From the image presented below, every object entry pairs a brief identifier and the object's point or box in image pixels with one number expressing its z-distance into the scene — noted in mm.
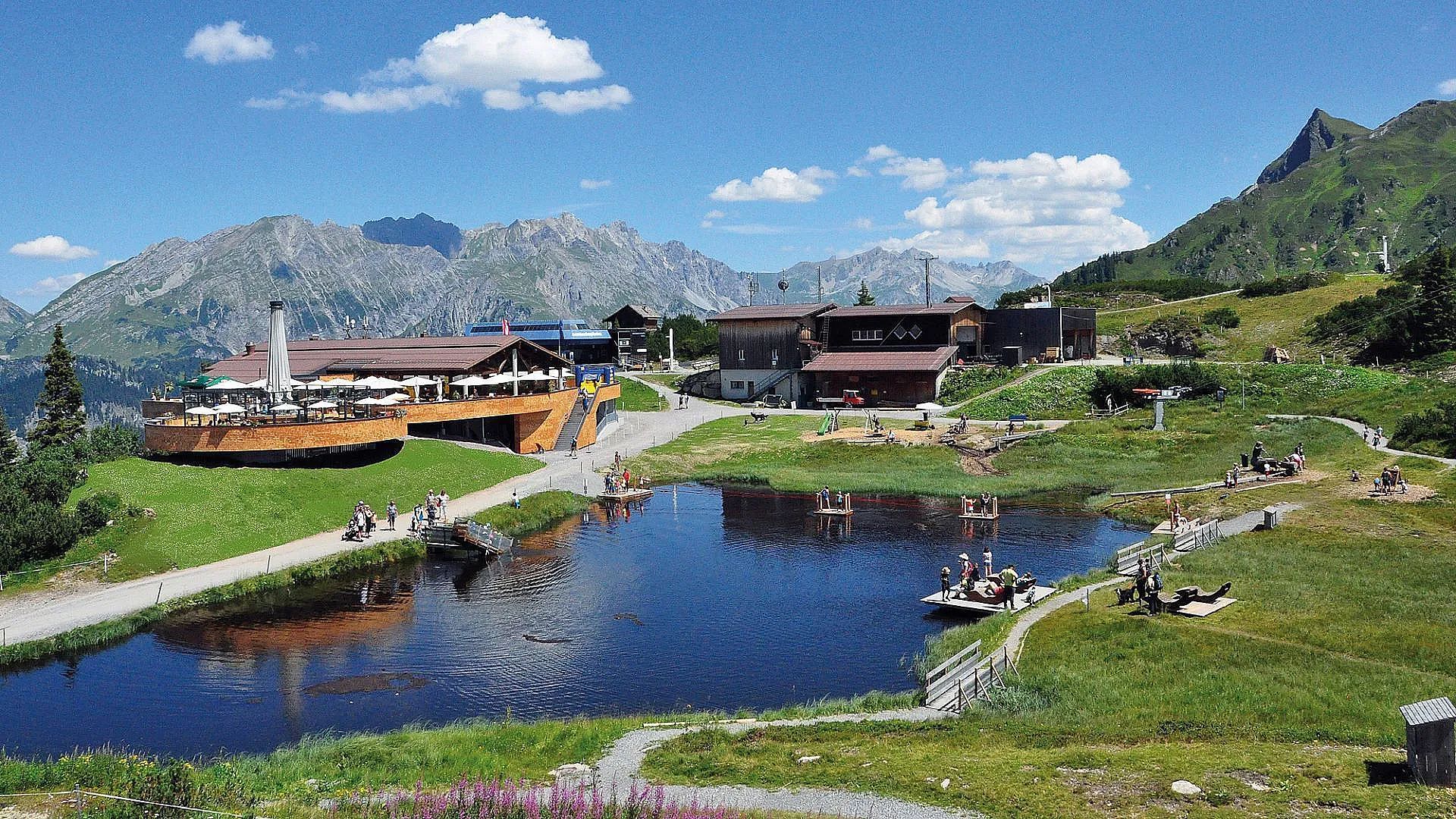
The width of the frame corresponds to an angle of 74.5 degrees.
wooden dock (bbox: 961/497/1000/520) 55750
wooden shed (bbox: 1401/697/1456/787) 16734
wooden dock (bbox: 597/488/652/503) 62938
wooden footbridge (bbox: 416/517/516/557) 49188
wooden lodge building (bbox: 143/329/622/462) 55062
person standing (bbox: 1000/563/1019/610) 37062
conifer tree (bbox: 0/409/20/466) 74938
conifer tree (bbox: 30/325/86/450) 78688
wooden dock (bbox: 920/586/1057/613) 37031
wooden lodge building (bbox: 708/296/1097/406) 109625
